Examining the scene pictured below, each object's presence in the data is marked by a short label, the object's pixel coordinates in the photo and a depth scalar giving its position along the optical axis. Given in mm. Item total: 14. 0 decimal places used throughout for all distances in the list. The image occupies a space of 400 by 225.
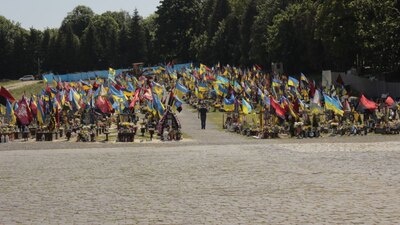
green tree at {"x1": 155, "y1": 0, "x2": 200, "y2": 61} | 133375
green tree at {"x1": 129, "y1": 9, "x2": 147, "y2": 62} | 132500
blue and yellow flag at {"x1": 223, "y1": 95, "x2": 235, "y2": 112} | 42906
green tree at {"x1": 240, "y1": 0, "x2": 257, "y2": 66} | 101312
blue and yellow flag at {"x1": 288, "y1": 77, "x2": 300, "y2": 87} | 50031
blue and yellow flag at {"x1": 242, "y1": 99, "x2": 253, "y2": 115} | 39062
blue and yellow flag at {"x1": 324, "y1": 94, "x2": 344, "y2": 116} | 36562
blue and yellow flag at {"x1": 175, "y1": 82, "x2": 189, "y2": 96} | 47419
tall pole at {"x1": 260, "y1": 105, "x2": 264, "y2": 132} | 36488
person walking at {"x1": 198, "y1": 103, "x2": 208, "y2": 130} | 42469
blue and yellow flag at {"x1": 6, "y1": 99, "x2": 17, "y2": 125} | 39850
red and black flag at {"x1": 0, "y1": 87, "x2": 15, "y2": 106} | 39094
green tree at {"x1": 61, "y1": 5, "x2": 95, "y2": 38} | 161125
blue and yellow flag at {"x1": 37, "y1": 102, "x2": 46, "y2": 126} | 39594
